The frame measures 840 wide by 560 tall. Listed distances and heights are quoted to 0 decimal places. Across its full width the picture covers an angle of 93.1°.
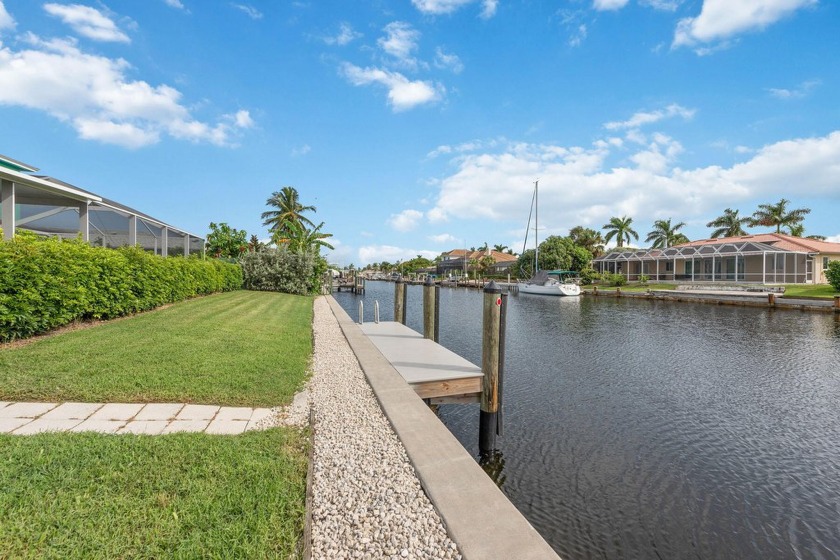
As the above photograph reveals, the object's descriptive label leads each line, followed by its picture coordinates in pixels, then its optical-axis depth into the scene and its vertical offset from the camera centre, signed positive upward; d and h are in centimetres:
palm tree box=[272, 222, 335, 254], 3447 +413
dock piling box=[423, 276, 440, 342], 1119 -86
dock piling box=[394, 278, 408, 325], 1505 -87
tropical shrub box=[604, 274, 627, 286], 4612 +46
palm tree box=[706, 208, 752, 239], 5831 +921
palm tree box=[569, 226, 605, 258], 6756 +753
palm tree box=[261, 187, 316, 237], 4412 +772
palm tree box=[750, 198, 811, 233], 5056 +926
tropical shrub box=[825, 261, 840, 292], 2747 +94
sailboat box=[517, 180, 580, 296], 3878 -31
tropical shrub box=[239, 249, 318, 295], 2859 +58
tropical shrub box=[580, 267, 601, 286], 5244 +97
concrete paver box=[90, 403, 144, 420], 472 -166
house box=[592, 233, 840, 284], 3625 +266
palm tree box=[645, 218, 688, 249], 6662 +835
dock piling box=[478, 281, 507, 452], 671 -143
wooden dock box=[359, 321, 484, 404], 690 -170
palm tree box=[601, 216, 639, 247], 6894 +933
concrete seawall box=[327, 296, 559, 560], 271 -176
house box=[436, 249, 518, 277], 8339 +447
